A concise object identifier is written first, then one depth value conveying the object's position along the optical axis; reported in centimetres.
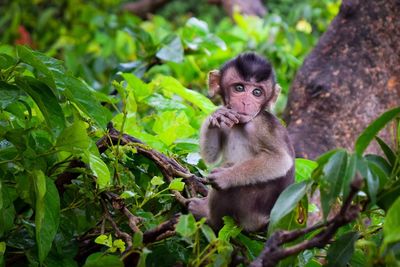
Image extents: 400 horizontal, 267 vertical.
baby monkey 364
